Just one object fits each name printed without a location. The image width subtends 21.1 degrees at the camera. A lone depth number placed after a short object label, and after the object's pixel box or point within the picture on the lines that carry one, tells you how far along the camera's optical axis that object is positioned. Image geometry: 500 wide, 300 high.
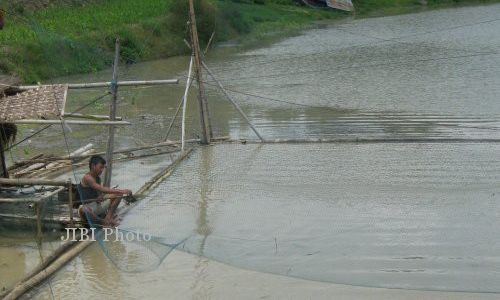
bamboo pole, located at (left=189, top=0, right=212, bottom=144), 17.14
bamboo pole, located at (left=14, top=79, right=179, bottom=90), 12.33
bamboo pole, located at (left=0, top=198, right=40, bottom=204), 11.00
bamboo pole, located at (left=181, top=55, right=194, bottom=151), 16.52
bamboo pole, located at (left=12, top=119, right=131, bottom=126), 11.07
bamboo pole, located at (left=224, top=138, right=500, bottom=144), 16.48
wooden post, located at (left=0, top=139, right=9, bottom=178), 12.54
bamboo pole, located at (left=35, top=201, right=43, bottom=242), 10.84
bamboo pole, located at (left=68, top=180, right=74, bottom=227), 11.71
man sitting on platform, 11.82
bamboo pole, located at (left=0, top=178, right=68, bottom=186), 11.65
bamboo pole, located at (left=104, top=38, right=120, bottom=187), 12.50
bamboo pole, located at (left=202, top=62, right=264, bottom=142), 17.32
